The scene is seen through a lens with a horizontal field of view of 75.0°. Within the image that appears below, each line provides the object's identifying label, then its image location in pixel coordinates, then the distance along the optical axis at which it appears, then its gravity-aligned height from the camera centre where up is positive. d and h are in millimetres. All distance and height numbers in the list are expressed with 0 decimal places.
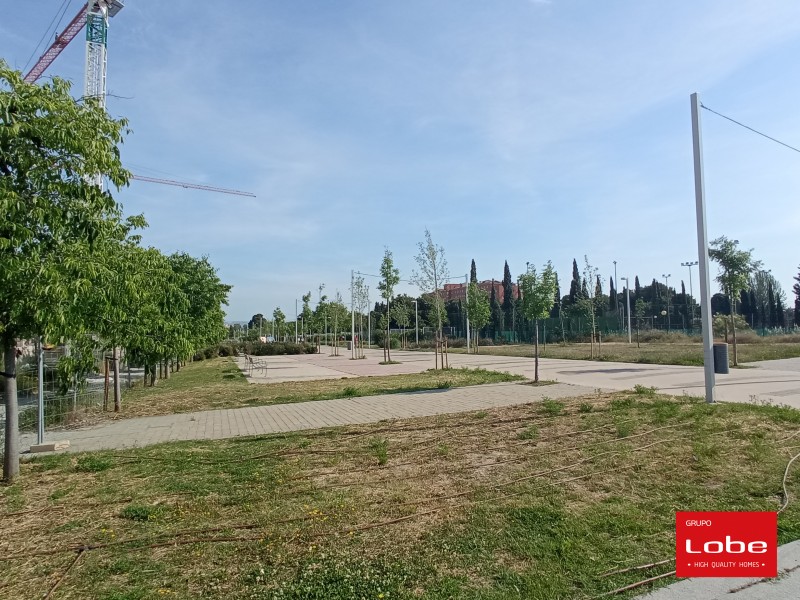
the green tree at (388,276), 30812 +2958
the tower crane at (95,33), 52844 +30680
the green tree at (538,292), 16562 +952
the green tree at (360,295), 41844 +2562
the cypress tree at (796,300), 70938 +1943
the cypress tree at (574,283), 77562 +5637
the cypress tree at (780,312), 80888 +402
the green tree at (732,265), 22438 +2213
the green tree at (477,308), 38406 +1127
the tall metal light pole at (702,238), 10594 +1635
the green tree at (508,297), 78856 +3858
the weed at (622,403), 9930 -1644
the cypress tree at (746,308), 81875 +1237
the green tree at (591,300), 34259 +1457
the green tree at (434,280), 23641 +2057
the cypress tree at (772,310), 79938 +743
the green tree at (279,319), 73312 +1460
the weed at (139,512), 4906 -1715
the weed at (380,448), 6612 -1713
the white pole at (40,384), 7980 -742
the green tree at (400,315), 51688 +1076
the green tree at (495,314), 76075 +1281
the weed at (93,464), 6875 -1751
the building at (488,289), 86062 +5802
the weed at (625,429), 7557 -1646
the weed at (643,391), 11406 -1596
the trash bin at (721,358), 10656 -867
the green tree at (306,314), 59162 +1669
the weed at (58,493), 5693 -1756
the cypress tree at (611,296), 82044 +3788
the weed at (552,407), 9695 -1662
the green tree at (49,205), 5238 +1429
